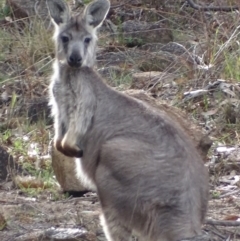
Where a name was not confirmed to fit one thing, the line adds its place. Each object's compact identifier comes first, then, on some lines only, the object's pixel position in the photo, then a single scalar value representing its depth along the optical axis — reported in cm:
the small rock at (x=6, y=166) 1387
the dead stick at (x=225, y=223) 1091
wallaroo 971
